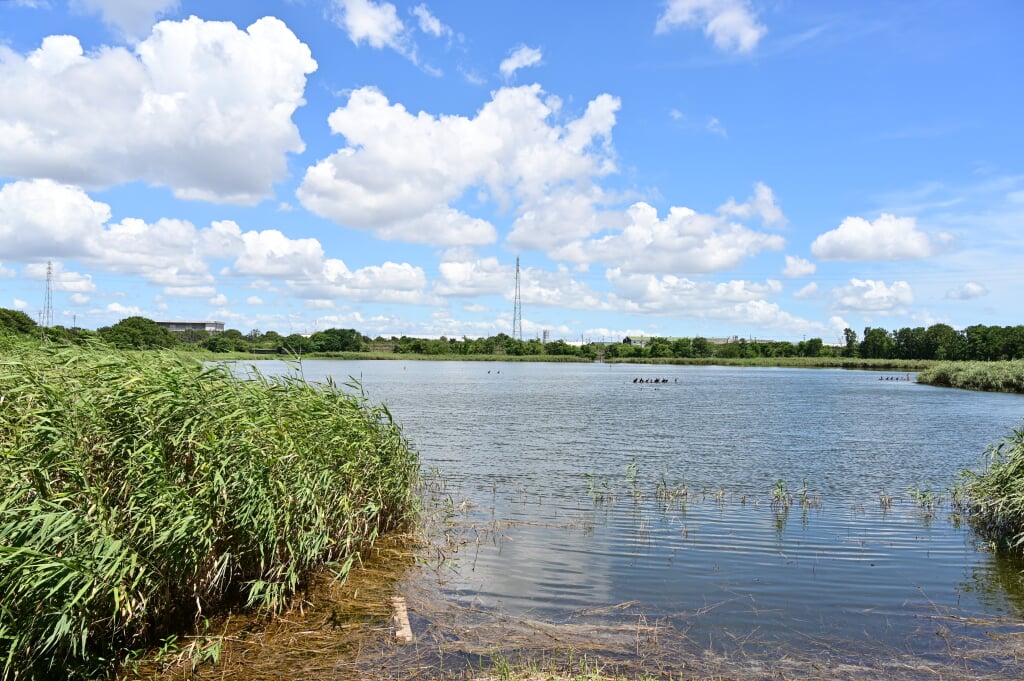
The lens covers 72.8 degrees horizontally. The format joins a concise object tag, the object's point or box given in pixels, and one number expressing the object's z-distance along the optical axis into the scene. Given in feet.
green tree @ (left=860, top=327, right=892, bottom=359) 602.44
